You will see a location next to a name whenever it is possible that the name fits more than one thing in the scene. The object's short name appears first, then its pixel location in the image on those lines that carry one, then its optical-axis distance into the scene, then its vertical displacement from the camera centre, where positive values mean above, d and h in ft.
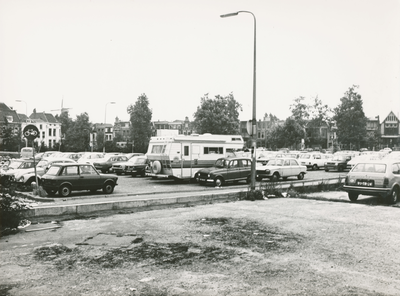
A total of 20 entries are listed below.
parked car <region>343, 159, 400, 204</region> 45.55 -4.13
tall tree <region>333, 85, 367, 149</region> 260.42 +18.02
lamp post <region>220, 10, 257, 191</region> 52.75 +0.21
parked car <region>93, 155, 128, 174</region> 100.52 -4.69
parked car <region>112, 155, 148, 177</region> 92.07 -5.43
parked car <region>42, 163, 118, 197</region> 51.65 -4.89
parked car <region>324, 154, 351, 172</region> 110.11 -5.21
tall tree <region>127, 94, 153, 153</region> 271.49 +14.23
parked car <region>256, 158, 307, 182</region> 80.64 -5.32
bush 28.99 -5.23
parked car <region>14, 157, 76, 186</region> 59.57 -5.01
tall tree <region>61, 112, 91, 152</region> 253.03 +5.60
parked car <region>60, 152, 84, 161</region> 114.02 -3.39
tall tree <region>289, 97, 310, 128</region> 252.01 +21.46
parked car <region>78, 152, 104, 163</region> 104.68 -3.61
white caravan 72.64 -2.03
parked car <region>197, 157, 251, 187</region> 69.87 -5.06
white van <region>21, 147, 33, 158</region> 144.83 -3.52
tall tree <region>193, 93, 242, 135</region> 233.35 +16.15
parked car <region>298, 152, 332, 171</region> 121.60 -4.83
